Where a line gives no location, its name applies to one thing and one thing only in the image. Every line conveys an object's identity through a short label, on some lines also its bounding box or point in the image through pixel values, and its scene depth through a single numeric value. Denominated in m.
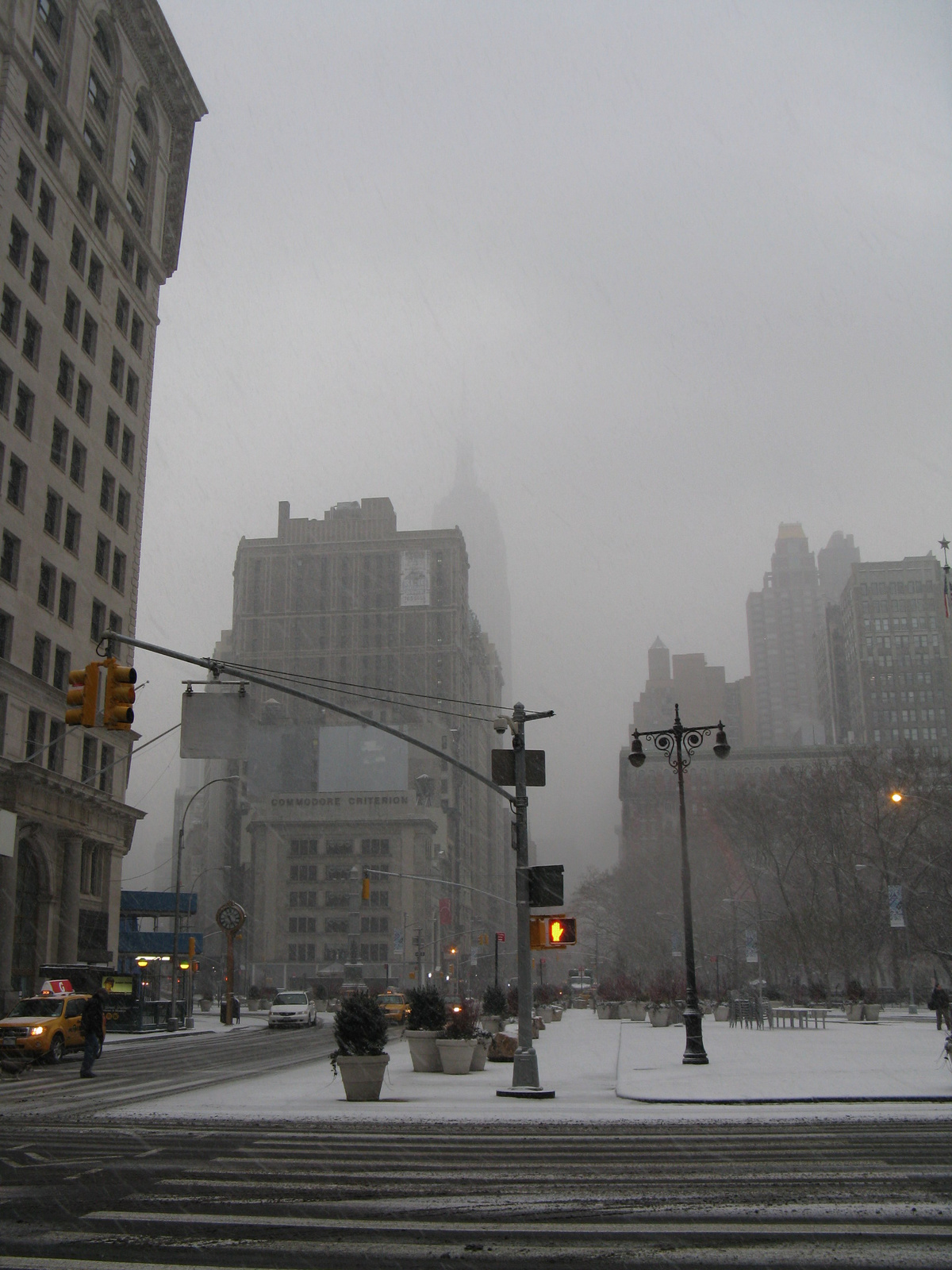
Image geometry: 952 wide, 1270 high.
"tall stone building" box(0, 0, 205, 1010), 46.12
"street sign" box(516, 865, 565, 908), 20.27
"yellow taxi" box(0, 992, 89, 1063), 28.45
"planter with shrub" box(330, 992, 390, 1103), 18.91
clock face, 55.97
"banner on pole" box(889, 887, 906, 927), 50.94
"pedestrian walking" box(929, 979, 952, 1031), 35.38
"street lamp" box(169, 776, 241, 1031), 48.81
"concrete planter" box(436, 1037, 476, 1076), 25.06
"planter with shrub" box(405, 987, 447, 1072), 25.66
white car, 51.97
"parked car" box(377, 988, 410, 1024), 54.16
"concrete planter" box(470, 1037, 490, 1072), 25.88
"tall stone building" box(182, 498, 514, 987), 132.00
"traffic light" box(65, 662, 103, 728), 16.94
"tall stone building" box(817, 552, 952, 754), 181.12
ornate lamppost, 26.38
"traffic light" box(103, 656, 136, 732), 16.88
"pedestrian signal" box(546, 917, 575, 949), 20.52
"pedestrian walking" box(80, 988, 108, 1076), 24.66
